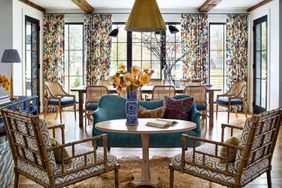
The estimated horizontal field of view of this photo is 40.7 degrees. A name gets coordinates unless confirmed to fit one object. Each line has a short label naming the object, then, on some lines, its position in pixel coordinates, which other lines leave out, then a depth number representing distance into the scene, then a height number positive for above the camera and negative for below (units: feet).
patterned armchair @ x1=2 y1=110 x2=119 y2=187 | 9.48 -2.00
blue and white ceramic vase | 12.96 -0.80
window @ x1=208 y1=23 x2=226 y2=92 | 32.81 +2.56
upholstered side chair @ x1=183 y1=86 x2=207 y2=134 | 22.74 -0.57
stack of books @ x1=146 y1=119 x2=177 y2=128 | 12.11 -1.25
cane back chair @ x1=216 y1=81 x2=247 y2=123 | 26.18 -0.93
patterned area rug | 12.83 -3.32
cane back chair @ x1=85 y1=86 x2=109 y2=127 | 22.97 -0.56
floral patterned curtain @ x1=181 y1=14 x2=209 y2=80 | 31.83 +3.75
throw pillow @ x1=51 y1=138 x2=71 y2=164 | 10.41 -1.95
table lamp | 18.44 +1.37
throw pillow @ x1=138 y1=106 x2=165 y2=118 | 16.06 -1.20
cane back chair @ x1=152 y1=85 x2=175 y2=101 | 22.27 -0.37
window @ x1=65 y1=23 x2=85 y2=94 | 32.71 +2.74
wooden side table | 11.69 -1.39
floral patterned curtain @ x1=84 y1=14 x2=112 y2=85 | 31.81 +3.66
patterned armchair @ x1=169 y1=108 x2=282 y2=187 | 9.50 -2.04
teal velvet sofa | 15.44 -1.58
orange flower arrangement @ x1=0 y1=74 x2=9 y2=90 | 14.66 +0.11
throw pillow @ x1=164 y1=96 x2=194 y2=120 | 16.33 -1.01
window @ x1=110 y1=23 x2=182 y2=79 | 32.22 +2.98
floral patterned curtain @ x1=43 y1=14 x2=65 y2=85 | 31.73 +3.33
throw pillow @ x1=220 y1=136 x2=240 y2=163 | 10.32 -1.82
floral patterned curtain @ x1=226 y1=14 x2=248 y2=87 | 31.99 +3.75
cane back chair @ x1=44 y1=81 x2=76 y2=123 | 26.09 -0.91
